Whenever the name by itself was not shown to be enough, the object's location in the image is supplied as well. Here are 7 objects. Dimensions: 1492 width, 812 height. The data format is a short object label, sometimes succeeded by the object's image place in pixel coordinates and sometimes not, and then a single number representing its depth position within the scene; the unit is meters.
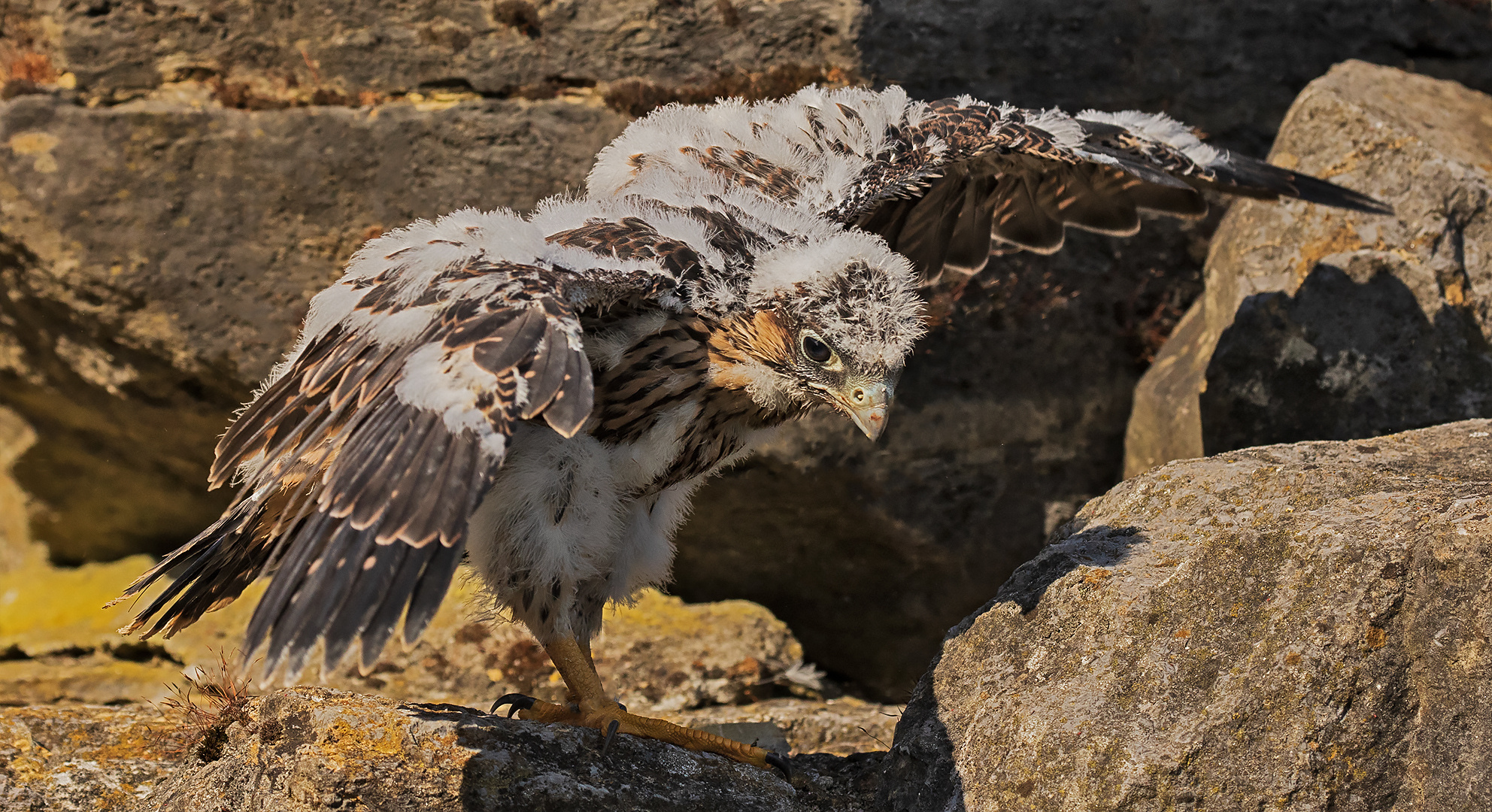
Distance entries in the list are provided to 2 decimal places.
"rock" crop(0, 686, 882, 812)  6.40
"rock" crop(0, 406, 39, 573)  16.17
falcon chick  5.51
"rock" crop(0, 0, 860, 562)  12.77
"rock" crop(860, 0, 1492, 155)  12.66
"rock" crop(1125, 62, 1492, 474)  10.72
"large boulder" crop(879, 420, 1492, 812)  5.95
